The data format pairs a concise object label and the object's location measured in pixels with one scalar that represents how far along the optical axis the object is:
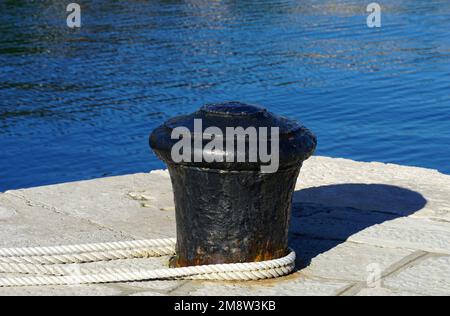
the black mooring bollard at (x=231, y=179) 4.38
